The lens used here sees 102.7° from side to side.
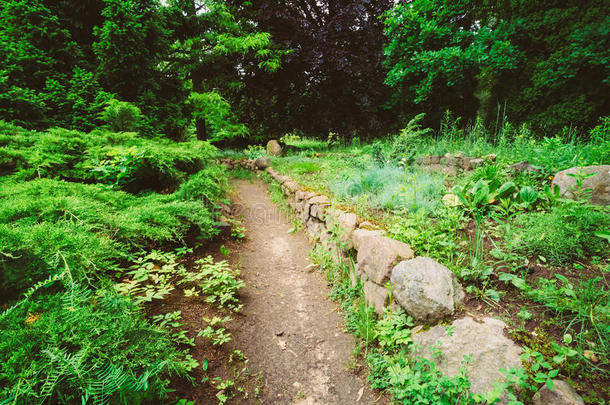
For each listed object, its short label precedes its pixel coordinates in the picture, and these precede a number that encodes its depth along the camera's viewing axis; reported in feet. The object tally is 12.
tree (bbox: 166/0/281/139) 25.42
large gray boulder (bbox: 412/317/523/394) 4.25
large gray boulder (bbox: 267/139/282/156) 31.46
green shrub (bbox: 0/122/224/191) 7.86
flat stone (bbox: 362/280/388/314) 6.55
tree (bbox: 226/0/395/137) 28.68
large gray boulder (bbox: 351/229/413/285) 6.49
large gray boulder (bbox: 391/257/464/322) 5.38
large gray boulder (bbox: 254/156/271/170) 25.46
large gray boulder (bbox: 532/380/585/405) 3.48
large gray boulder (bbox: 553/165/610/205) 7.20
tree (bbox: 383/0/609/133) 16.74
